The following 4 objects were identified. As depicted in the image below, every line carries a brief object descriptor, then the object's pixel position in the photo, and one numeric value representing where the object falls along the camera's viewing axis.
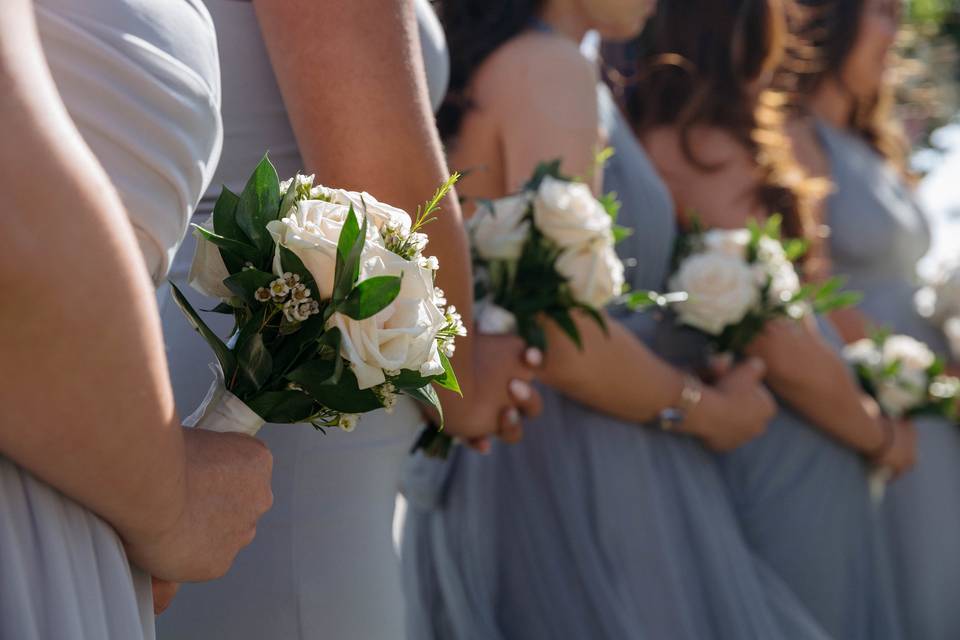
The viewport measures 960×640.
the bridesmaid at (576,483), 2.87
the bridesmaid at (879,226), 4.19
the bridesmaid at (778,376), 3.53
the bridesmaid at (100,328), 1.12
